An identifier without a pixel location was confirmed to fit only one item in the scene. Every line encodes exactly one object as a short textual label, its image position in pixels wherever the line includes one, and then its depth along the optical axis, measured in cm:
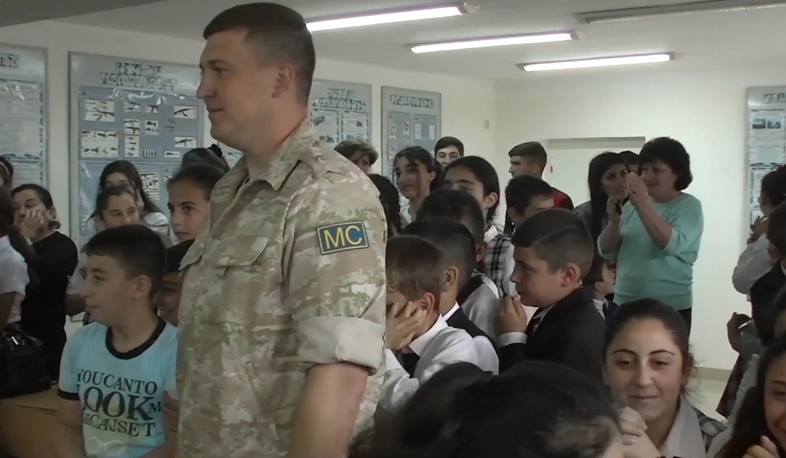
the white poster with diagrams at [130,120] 543
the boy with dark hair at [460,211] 334
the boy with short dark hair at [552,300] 227
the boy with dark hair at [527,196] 396
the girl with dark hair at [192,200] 275
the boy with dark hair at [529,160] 539
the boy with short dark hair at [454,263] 248
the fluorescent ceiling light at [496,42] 595
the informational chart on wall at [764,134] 718
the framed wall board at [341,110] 698
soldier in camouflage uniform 126
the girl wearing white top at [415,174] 459
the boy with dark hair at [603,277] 371
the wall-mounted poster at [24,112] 507
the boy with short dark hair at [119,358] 214
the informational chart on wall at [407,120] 756
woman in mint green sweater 403
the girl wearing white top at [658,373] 194
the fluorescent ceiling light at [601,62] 695
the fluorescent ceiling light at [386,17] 499
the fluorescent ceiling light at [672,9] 475
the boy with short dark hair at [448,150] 592
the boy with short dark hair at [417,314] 221
